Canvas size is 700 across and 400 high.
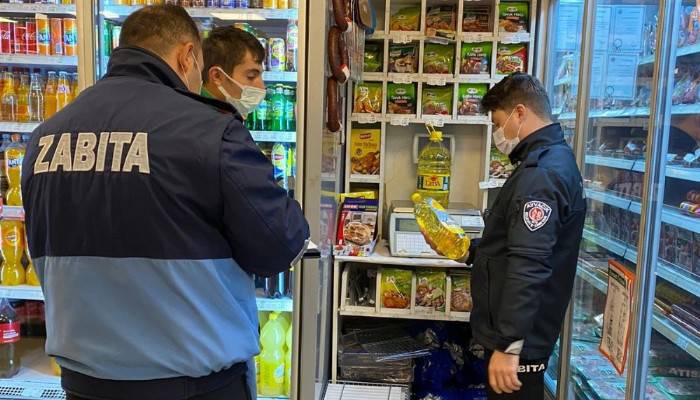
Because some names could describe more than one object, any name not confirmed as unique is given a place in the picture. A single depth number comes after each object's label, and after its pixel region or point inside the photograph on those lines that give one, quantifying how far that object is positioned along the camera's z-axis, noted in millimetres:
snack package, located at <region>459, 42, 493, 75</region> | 3416
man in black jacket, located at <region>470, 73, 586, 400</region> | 1934
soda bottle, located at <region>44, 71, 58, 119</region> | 2736
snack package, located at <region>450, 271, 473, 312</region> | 3195
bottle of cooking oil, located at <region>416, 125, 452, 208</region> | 3441
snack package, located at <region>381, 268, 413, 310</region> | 3223
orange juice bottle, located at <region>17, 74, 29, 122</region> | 2750
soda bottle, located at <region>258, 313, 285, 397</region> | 2701
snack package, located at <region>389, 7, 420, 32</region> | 3463
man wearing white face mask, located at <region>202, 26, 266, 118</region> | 2137
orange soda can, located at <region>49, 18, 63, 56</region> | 2689
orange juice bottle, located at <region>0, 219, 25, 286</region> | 2832
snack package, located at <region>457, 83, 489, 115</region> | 3434
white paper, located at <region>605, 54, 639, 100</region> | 2316
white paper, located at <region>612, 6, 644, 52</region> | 2289
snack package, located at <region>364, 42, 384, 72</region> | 3498
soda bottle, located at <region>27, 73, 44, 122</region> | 2746
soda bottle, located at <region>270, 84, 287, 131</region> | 2607
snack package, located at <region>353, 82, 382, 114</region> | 3438
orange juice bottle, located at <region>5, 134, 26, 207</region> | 2773
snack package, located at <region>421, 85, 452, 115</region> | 3482
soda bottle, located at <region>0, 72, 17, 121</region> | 2742
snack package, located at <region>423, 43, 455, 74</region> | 3449
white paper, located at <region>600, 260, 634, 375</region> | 2100
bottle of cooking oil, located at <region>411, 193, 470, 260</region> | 2627
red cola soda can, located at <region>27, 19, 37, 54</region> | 2715
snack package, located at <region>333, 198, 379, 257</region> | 3193
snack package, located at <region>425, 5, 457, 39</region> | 3422
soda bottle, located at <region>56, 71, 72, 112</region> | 2730
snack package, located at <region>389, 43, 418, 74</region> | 3477
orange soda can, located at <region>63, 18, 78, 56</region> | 2688
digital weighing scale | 3121
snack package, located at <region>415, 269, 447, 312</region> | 3211
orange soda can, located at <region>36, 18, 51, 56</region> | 2682
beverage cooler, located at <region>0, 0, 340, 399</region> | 2430
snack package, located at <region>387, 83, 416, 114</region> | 3496
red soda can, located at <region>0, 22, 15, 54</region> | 2736
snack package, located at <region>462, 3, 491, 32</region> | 3457
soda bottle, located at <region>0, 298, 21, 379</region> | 2771
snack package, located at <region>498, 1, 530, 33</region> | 3363
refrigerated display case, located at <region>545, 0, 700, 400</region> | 1876
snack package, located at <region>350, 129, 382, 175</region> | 3527
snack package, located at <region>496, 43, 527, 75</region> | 3396
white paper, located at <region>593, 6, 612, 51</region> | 2572
